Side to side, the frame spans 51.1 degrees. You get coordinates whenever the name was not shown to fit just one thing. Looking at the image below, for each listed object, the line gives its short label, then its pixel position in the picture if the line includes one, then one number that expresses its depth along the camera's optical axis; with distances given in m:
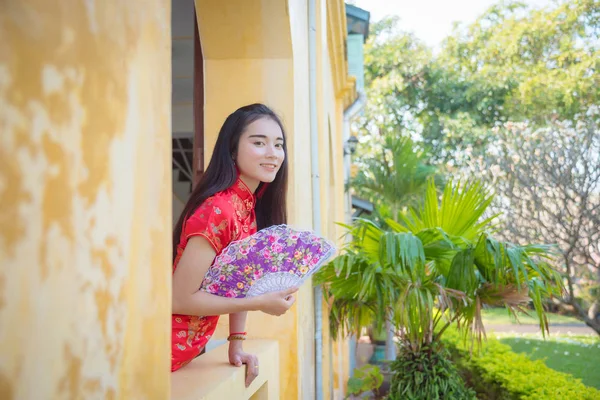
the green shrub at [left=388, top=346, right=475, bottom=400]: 5.00
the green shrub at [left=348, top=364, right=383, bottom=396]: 7.30
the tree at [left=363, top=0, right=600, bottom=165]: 18.86
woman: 1.99
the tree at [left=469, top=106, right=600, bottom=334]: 9.73
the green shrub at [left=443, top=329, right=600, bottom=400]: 6.02
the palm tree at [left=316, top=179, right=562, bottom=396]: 4.35
